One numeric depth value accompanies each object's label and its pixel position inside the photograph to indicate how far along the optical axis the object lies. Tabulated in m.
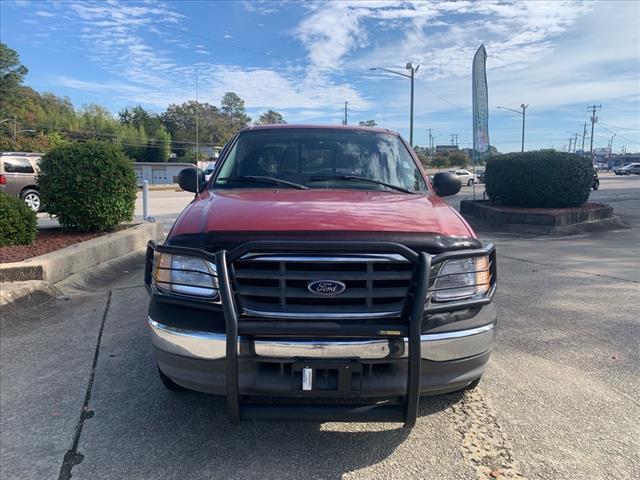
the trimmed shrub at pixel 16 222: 6.53
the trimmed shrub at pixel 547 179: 11.87
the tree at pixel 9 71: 80.50
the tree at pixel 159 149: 85.31
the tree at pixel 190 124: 104.54
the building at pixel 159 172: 66.19
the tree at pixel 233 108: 121.94
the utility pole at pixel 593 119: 101.78
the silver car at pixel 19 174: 16.08
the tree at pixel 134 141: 82.26
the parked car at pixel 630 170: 64.12
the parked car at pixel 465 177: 47.69
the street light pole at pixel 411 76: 30.38
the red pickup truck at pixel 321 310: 2.36
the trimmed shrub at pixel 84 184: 7.96
